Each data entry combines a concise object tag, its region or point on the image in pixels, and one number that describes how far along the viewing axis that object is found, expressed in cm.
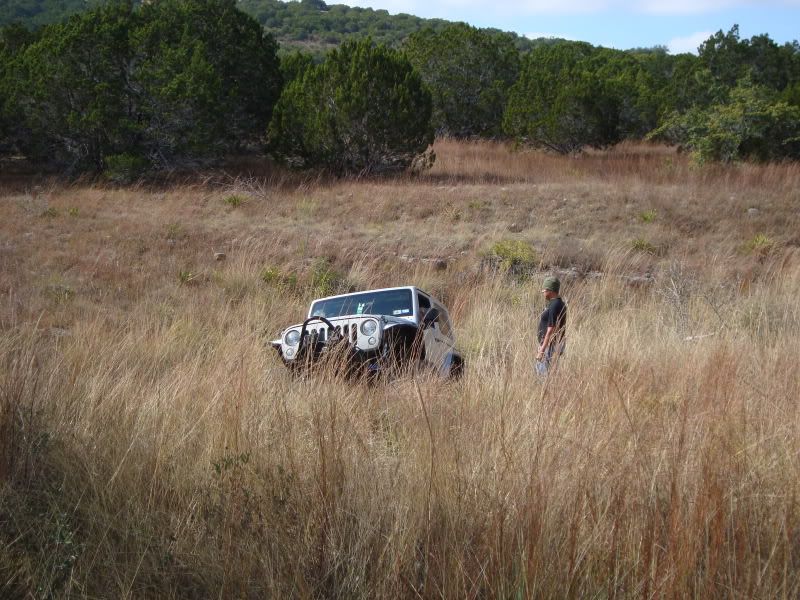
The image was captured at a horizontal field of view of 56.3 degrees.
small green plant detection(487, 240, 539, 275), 1298
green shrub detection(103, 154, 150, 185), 1795
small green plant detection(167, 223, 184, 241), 1412
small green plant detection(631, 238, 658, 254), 1390
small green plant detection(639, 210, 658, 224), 1538
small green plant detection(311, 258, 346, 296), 1150
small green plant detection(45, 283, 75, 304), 981
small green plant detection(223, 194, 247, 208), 1652
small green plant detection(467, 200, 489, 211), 1630
